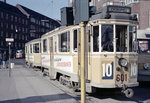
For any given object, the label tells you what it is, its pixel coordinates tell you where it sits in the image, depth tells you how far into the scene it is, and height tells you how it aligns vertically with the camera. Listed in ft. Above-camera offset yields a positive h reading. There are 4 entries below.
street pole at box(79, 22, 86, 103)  13.60 -1.06
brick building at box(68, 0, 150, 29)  81.71 +16.55
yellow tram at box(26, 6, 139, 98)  24.23 +0.12
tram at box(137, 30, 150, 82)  34.14 -0.74
